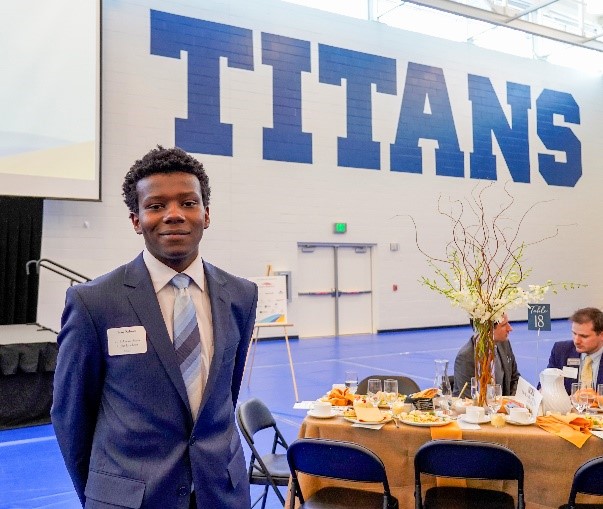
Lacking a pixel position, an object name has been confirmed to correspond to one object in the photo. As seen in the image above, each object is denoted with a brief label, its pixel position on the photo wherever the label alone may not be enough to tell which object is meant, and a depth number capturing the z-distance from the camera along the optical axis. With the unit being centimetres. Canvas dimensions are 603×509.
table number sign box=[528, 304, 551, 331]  382
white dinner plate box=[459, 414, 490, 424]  285
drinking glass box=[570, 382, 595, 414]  297
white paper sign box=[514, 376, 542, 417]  288
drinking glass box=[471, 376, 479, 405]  315
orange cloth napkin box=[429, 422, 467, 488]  271
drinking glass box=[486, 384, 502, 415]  306
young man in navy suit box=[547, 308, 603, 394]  376
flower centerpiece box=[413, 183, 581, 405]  307
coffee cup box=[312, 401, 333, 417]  297
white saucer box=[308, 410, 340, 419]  296
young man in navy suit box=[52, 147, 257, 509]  130
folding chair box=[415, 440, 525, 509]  237
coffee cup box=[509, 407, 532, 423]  280
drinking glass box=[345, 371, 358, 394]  340
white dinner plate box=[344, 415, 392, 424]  284
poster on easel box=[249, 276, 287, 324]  714
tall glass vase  311
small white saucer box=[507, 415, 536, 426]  278
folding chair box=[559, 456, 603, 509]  231
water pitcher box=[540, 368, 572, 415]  302
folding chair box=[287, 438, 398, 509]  242
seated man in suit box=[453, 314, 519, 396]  380
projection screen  781
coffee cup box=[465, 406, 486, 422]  286
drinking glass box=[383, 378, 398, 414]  326
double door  1161
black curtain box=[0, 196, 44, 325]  792
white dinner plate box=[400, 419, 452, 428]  279
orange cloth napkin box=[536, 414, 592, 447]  259
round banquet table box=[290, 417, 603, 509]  261
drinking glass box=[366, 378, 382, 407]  326
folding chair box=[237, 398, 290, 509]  293
